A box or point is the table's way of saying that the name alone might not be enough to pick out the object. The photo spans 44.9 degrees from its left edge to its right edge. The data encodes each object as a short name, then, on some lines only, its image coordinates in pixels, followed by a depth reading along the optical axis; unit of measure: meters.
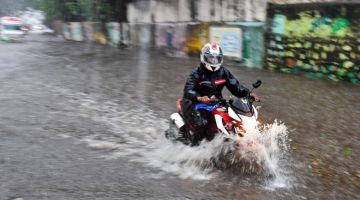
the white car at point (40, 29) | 49.97
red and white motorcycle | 5.84
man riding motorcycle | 6.21
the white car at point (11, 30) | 34.56
